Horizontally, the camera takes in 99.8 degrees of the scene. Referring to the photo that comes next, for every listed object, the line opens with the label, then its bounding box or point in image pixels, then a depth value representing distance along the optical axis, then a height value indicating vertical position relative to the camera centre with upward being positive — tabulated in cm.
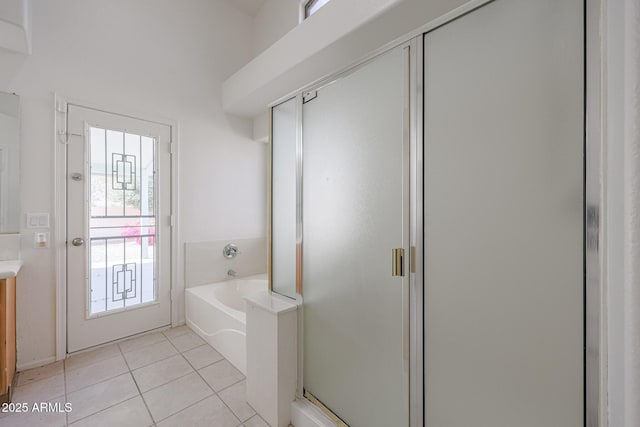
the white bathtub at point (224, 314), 211 -94
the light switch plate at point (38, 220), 205 -7
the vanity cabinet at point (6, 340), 163 -81
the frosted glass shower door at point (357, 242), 117 -15
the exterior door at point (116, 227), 226 -14
